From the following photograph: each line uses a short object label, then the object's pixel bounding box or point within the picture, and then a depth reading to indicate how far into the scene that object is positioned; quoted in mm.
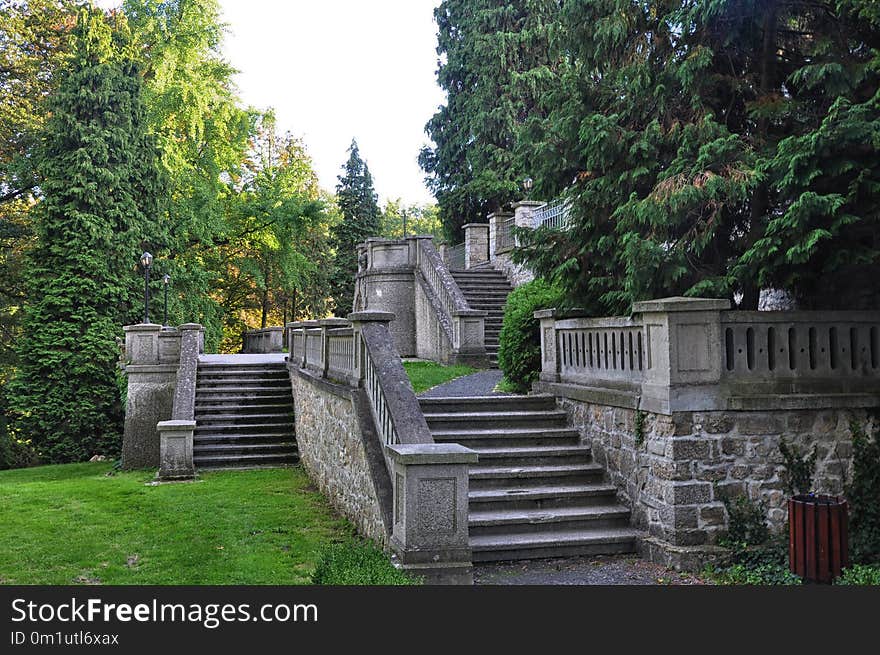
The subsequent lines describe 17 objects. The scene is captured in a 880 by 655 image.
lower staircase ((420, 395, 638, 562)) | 7449
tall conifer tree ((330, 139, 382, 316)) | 36719
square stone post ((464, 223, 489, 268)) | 25812
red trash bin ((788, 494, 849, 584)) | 6070
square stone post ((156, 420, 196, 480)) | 13859
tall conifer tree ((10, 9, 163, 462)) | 22312
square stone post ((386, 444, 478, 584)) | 6141
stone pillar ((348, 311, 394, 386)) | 9164
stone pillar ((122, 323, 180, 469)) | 17406
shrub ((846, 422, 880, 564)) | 6957
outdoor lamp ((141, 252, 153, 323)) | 20250
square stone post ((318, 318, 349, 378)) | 12047
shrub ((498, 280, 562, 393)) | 11320
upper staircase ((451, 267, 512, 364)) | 19008
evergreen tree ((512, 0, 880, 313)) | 7047
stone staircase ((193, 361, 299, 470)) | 15094
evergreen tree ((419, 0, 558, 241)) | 26562
